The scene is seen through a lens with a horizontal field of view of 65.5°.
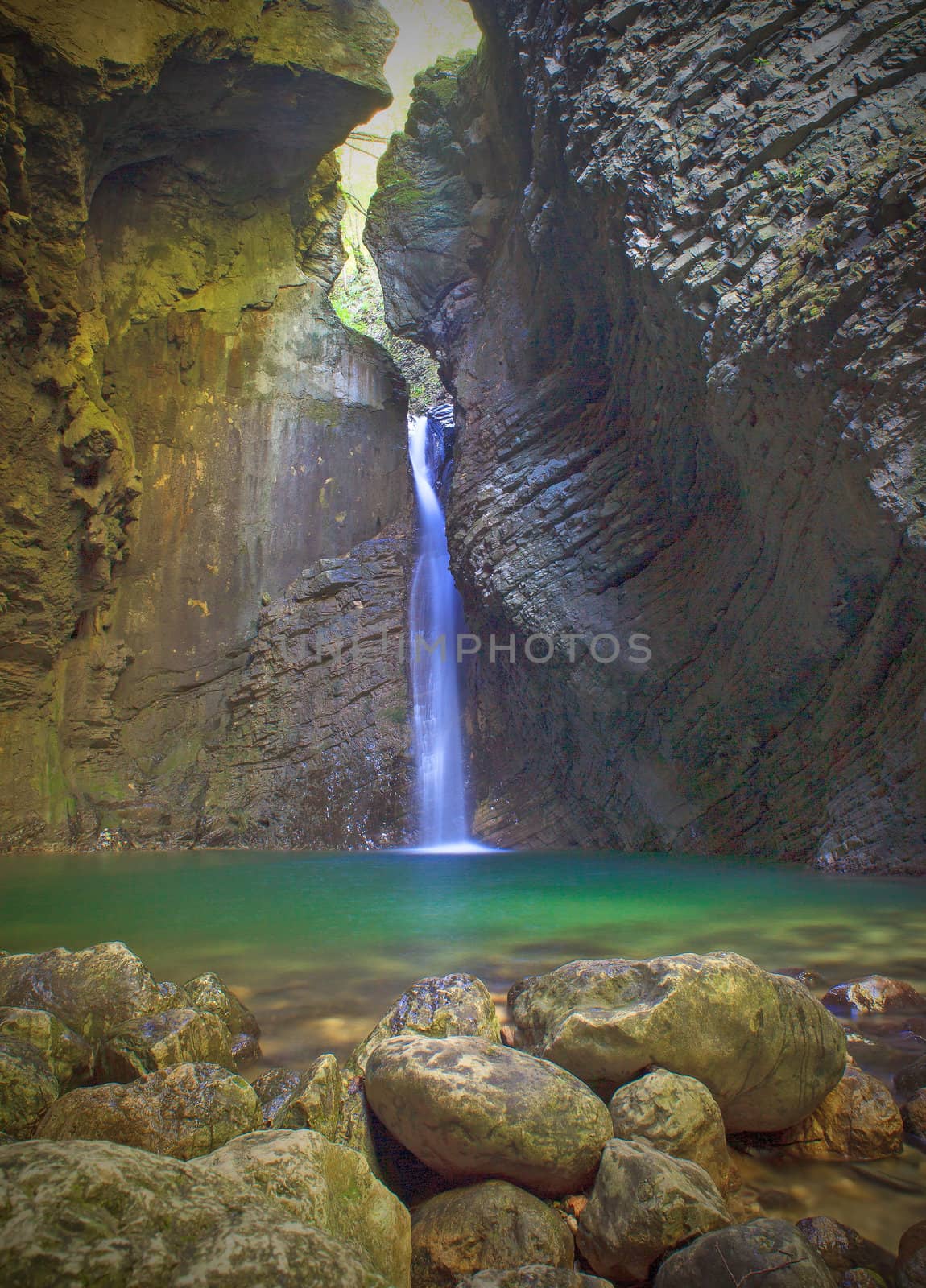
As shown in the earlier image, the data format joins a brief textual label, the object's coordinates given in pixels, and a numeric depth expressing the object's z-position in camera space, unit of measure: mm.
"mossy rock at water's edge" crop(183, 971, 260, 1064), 2775
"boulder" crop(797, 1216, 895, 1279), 1588
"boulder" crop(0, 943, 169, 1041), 2854
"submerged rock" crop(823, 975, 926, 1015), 3031
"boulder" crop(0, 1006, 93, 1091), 2424
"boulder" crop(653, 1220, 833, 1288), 1384
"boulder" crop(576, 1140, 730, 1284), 1602
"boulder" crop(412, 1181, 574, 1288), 1646
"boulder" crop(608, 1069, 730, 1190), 1938
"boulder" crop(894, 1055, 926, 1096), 2297
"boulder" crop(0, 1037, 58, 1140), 2045
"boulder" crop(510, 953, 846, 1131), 2166
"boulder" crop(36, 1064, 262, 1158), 1928
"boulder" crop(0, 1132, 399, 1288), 1071
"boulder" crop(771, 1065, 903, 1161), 2057
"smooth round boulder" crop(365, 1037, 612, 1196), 1850
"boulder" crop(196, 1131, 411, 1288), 1482
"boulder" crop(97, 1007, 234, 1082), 2355
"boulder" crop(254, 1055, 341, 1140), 2037
